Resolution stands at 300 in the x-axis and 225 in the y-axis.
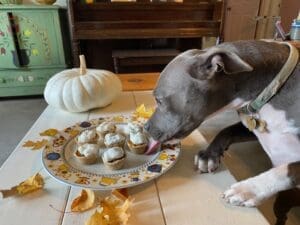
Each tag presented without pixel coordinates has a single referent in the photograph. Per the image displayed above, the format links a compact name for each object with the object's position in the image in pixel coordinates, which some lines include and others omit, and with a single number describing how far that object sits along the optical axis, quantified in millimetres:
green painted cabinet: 2246
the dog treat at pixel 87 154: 627
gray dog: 546
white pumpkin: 957
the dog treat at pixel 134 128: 731
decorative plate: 565
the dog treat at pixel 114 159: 604
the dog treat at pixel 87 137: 696
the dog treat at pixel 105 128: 747
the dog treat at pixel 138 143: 673
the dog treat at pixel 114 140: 683
